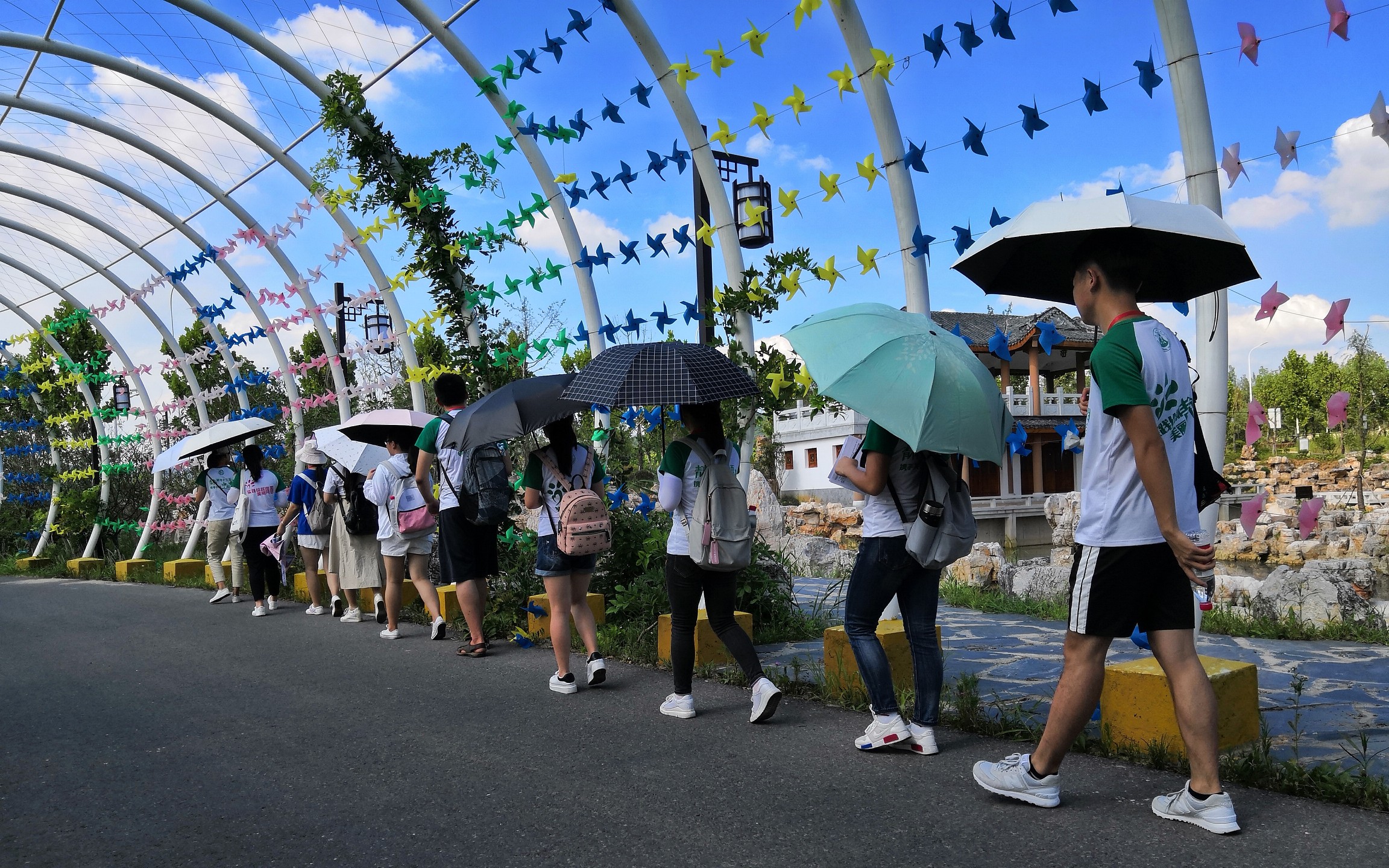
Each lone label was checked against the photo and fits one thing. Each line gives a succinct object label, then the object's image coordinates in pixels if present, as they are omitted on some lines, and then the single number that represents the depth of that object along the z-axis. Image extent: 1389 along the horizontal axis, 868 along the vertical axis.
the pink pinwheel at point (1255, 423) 3.98
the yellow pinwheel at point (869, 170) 5.53
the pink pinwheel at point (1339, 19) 3.73
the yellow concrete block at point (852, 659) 5.21
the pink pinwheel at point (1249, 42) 4.10
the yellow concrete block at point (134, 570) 15.02
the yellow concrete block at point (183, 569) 14.12
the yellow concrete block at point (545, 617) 7.46
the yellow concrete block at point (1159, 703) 4.00
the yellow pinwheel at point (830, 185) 5.74
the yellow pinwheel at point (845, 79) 5.54
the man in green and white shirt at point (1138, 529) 3.18
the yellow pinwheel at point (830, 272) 6.27
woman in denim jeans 4.23
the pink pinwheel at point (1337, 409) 3.77
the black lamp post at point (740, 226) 8.02
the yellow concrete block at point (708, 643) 6.15
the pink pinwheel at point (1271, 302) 4.00
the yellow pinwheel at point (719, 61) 6.33
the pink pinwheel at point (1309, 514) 3.93
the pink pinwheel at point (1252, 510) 4.12
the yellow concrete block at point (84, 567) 16.38
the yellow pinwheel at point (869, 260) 5.78
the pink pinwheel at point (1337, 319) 3.70
